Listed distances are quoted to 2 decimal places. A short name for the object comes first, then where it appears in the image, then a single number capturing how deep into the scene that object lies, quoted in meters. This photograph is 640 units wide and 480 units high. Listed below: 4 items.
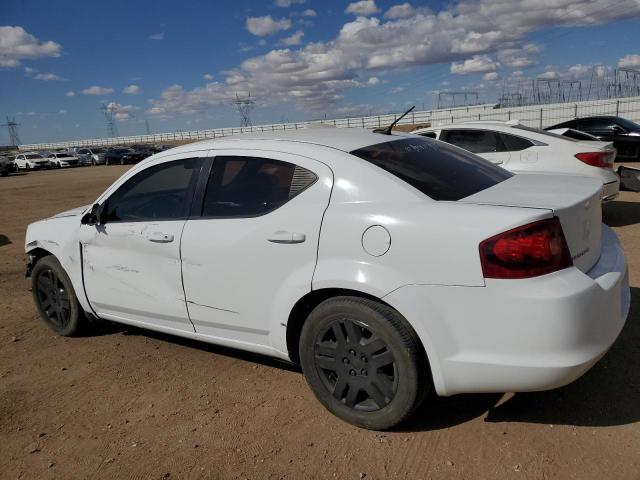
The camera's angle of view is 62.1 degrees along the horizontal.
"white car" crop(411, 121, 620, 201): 7.29
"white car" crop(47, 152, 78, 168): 44.16
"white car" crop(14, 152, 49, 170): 41.94
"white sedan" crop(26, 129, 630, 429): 2.39
